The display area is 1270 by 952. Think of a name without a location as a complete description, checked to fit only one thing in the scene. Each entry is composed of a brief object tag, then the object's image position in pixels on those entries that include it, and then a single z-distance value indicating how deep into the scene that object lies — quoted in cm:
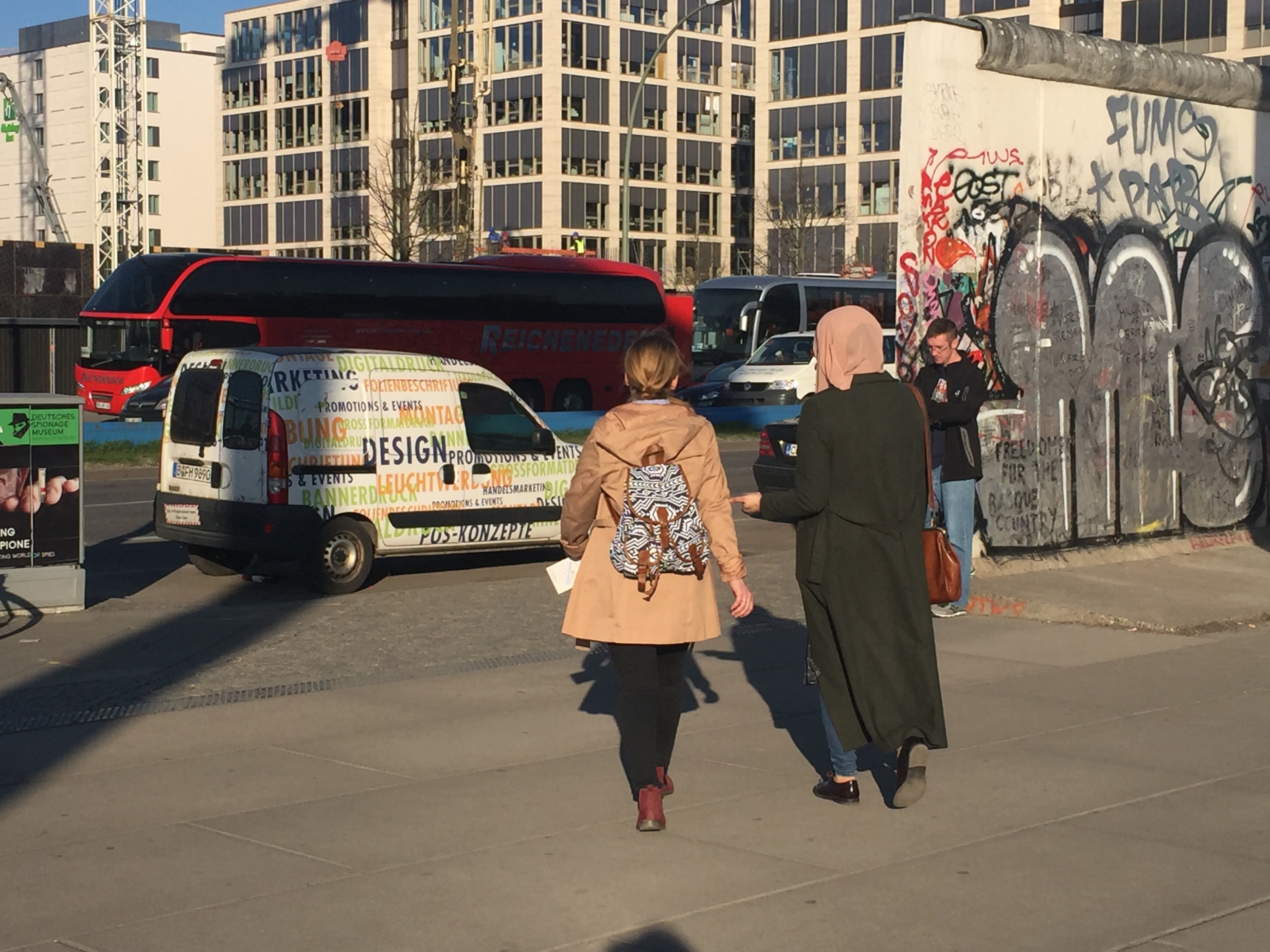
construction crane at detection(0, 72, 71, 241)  9412
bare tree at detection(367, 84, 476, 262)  4974
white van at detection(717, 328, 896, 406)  3603
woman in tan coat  570
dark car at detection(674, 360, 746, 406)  3712
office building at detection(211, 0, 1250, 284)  8975
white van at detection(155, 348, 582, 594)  1170
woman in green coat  587
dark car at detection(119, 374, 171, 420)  3111
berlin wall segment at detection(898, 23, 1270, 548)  1160
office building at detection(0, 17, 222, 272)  11994
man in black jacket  997
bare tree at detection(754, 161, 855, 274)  8331
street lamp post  4047
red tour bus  3450
